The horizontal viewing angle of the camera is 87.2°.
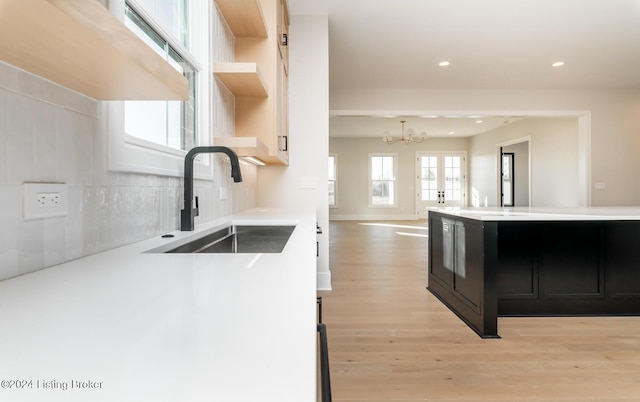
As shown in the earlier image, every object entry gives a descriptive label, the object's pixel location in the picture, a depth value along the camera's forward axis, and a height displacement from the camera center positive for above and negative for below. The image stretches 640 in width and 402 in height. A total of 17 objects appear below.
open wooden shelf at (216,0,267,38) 1.98 +1.17
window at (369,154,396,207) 11.39 +0.64
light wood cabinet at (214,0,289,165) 2.23 +0.82
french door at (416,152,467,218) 11.45 +0.68
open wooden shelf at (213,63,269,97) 1.96 +0.74
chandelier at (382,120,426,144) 8.34 +1.55
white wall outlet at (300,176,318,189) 3.43 +0.17
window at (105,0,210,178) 1.09 +0.44
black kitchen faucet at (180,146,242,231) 1.39 +0.06
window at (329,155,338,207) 11.27 +0.67
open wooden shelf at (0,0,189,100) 0.48 +0.28
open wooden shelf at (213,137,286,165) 1.91 +0.32
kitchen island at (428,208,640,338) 2.65 -0.53
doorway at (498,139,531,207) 10.67 +0.77
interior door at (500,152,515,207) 10.74 +0.62
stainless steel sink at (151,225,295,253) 1.72 -0.21
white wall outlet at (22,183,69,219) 0.74 +0.00
